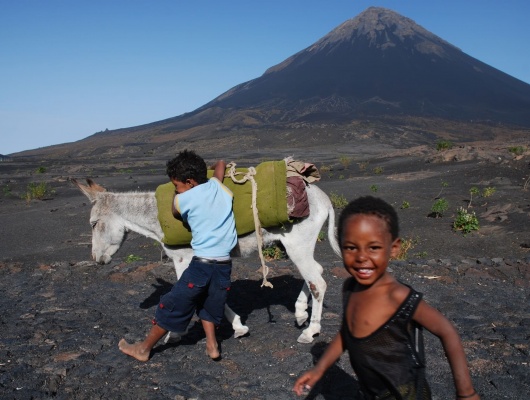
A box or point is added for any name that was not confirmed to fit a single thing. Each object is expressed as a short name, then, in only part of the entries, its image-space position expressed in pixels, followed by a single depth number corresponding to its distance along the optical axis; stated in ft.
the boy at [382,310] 8.79
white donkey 17.26
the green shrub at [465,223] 40.45
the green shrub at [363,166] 103.16
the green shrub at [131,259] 31.04
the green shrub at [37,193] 75.19
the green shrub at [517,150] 96.48
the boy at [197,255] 15.08
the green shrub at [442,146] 114.21
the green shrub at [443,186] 58.77
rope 16.83
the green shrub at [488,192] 55.58
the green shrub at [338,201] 54.56
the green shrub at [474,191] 56.01
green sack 16.72
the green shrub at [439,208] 47.26
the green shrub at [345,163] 113.25
